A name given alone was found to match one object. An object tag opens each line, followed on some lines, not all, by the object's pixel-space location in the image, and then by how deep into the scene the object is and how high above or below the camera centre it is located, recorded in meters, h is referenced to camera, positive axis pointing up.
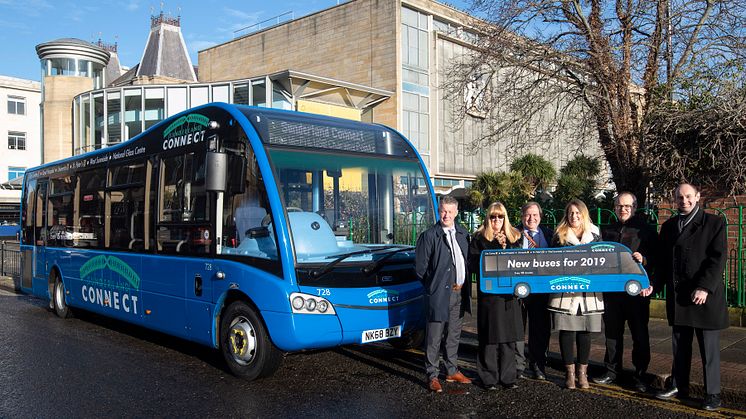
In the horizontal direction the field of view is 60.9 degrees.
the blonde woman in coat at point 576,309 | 5.82 -0.82
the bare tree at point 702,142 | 9.69 +1.26
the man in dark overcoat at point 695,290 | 5.30 -0.60
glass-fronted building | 27.62 +5.83
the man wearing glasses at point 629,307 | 5.94 -0.84
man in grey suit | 5.95 -0.50
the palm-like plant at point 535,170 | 26.41 +2.11
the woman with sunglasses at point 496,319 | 5.98 -0.93
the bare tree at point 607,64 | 12.12 +3.11
